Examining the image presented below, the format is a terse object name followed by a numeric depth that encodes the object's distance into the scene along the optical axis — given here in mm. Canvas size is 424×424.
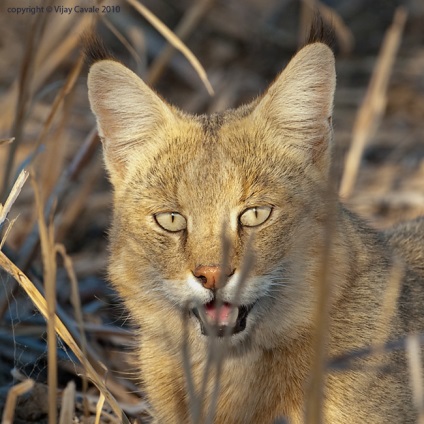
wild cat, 6742
